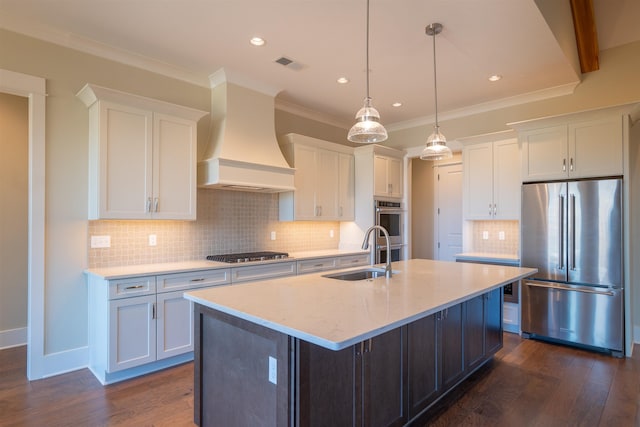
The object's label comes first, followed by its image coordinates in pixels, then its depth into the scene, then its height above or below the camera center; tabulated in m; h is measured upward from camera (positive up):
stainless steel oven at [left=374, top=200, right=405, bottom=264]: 5.03 -0.13
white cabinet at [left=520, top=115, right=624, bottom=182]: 3.45 +0.69
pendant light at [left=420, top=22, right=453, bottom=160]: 3.04 +0.60
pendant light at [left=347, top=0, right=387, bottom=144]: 2.42 +0.63
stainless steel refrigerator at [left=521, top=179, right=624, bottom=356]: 3.42 -0.46
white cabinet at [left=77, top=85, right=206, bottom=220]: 2.97 +0.55
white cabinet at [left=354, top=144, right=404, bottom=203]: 5.04 +0.64
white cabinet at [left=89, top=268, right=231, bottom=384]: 2.80 -0.87
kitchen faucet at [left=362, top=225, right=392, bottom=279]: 2.58 -0.32
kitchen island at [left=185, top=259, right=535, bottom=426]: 1.52 -0.67
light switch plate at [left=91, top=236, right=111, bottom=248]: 3.18 -0.21
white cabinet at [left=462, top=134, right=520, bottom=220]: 4.33 +0.48
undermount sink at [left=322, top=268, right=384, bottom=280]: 2.81 -0.46
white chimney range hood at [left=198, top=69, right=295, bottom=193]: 3.63 +0.80
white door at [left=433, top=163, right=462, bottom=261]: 6.06 +0.10
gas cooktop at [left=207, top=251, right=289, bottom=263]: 3.60 -0.41
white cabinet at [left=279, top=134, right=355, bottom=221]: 4.46 +0.49
